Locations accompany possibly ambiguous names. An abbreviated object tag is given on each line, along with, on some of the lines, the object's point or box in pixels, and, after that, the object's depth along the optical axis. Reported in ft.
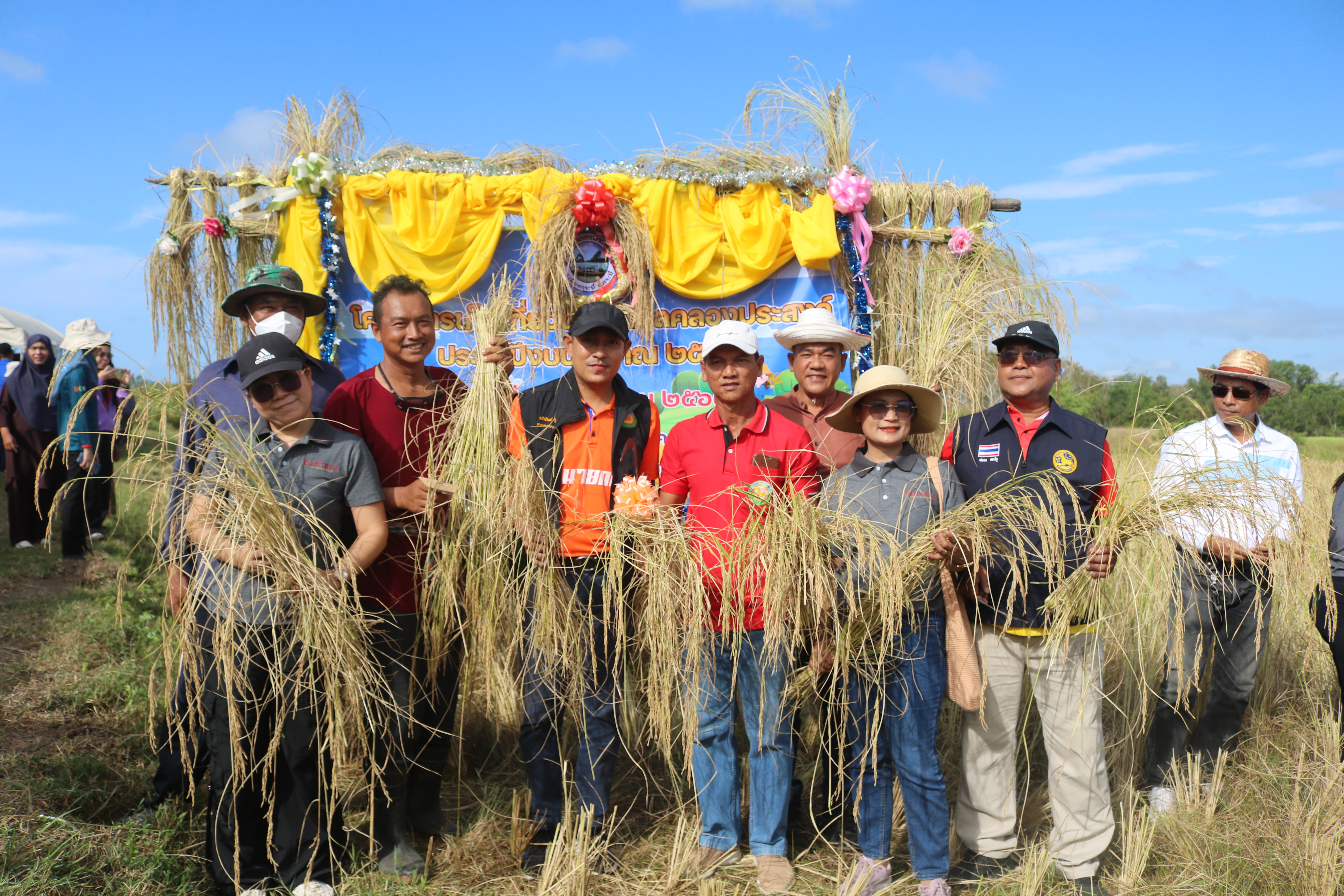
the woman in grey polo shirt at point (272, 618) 7.32
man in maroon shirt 8.61
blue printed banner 14.70
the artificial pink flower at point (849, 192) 14.94
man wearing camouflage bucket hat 7.68
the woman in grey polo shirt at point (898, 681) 8.15
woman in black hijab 20.48
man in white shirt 10.23
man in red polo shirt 8.30
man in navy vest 8.47
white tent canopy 52.49
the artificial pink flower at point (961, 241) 15.25
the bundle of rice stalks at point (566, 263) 14.37
